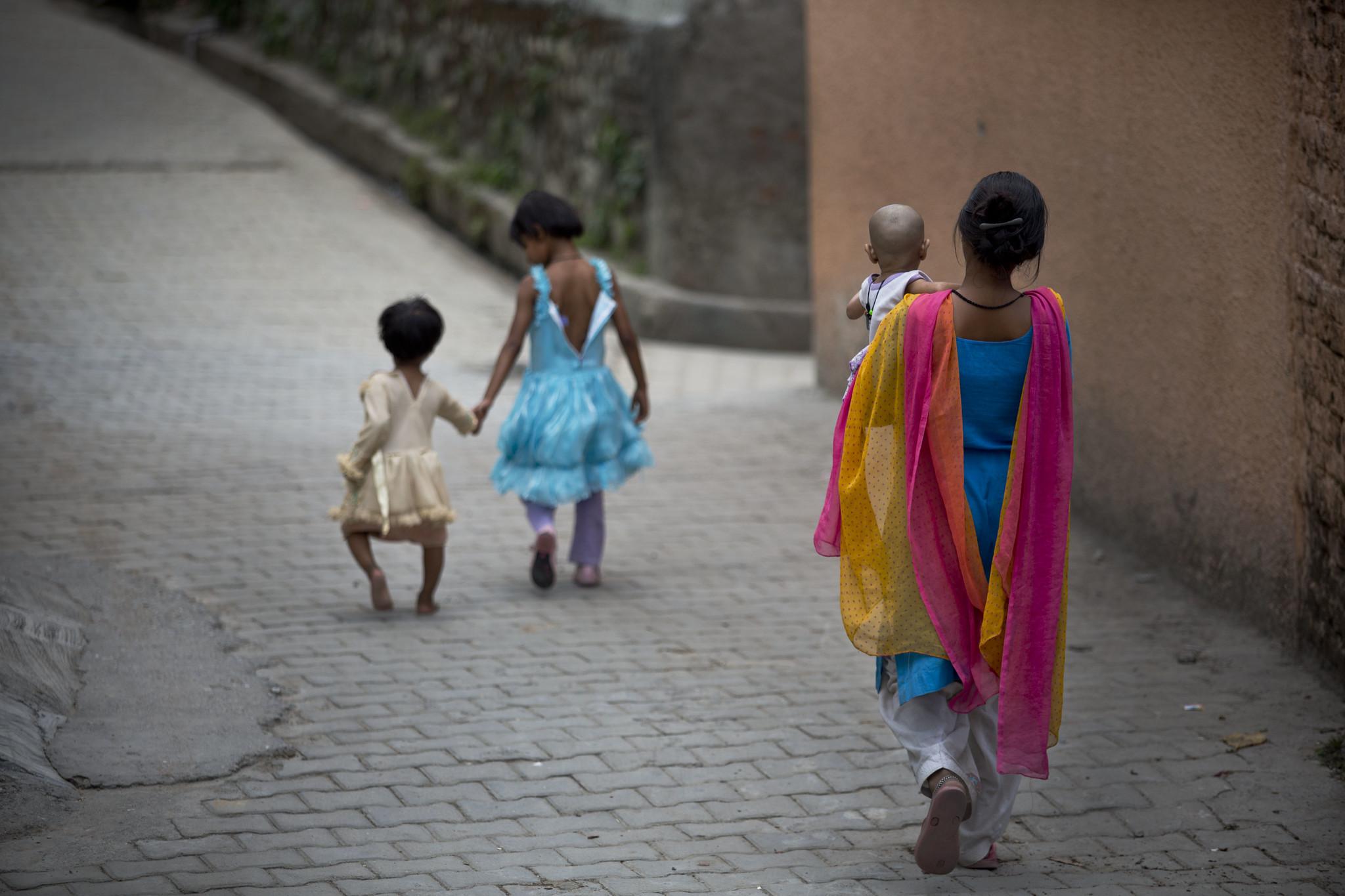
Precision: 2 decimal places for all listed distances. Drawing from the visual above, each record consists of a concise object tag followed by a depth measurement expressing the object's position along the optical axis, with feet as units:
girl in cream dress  39.09
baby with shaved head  26.08
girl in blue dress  41.96
